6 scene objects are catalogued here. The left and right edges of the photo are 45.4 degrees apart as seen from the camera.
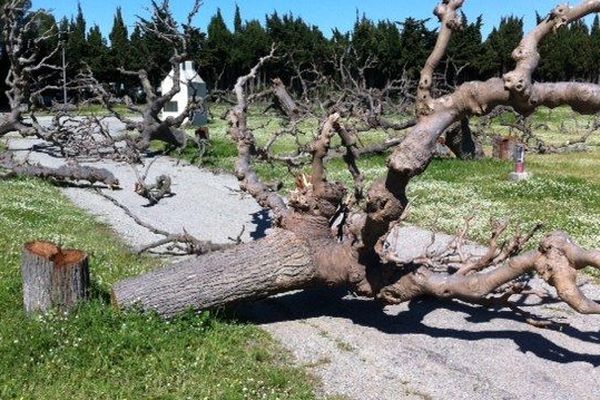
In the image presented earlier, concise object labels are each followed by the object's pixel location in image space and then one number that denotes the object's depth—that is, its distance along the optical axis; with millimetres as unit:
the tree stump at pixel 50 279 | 6934
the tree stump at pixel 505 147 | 21606
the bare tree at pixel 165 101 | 23125
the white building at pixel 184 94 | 37222
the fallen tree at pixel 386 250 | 6121
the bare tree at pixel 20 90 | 22384
